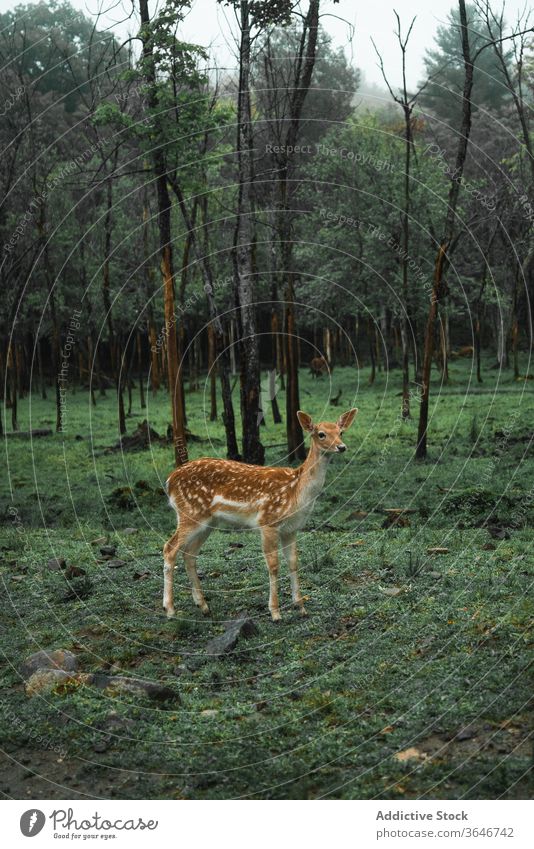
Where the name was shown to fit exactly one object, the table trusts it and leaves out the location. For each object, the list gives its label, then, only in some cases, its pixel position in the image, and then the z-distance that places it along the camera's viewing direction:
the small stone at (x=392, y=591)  12.23
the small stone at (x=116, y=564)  14.80
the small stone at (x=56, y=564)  14.77
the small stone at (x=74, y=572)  14.18
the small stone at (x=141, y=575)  13.89
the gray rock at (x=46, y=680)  9.92
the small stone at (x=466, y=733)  8.17
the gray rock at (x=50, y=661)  10.36
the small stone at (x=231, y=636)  10.52
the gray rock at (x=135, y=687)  9.52
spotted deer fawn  11.57
